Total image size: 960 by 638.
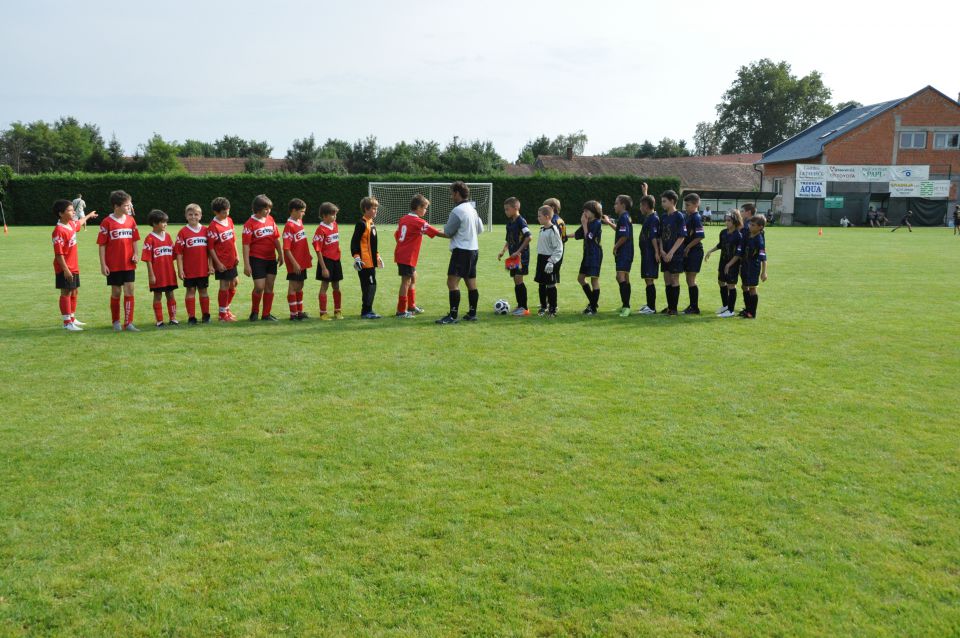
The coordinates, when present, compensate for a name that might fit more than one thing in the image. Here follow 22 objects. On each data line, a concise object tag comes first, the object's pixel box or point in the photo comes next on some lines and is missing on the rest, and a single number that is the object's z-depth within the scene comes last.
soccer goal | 40.12
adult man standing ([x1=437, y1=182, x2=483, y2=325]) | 10.05
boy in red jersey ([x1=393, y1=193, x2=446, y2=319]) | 10.53
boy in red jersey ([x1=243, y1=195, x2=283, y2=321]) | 10.52
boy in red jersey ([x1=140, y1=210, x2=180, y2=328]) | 9.95
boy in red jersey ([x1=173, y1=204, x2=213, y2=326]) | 10.16
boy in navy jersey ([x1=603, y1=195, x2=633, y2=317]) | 10.95
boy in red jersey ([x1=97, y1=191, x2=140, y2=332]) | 9.67
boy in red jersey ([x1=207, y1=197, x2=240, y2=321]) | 10.34
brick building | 52.38
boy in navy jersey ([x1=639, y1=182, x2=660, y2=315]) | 11.02
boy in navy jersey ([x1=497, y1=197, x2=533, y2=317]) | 11.09
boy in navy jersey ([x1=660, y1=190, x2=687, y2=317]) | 10.91
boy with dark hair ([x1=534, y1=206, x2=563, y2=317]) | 10.77
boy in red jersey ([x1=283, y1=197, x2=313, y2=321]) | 10.60
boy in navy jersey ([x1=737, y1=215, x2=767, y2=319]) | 10.63
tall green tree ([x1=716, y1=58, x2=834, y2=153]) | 93.69
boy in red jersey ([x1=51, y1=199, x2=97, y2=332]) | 9.62
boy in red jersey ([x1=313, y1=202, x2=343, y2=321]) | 10.60
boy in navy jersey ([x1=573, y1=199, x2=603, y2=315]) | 10.86
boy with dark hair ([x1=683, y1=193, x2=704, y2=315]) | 10.98
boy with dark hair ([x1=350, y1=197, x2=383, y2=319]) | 10.66
